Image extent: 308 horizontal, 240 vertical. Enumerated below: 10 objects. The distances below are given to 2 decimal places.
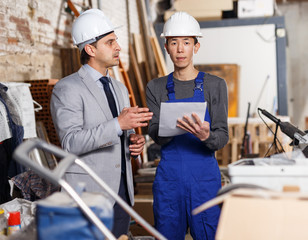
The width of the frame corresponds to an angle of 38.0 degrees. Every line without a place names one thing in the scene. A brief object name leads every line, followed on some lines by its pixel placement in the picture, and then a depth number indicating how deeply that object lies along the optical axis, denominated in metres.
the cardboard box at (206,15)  8.62
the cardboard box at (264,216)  1.58
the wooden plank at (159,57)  7.84
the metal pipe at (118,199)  1.72
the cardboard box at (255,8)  8.52
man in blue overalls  2.77
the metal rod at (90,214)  1.57
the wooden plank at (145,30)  8.23
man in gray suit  2.56
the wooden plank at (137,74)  7.64
